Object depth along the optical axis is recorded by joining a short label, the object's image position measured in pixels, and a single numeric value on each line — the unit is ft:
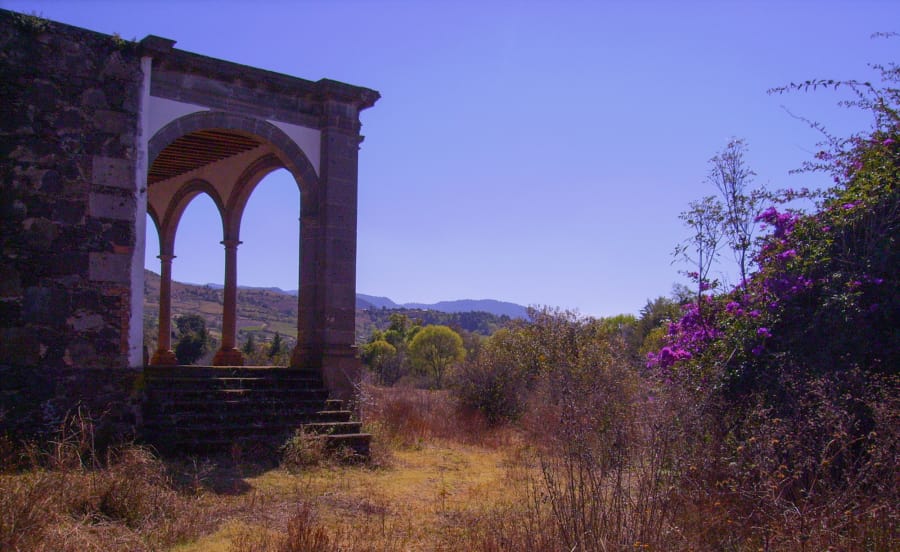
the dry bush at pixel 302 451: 30.33
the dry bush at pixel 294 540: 16.80
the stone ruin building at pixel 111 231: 28.86
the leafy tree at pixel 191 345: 87.25
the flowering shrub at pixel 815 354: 17.03
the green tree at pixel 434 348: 101.09
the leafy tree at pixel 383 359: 78.48
